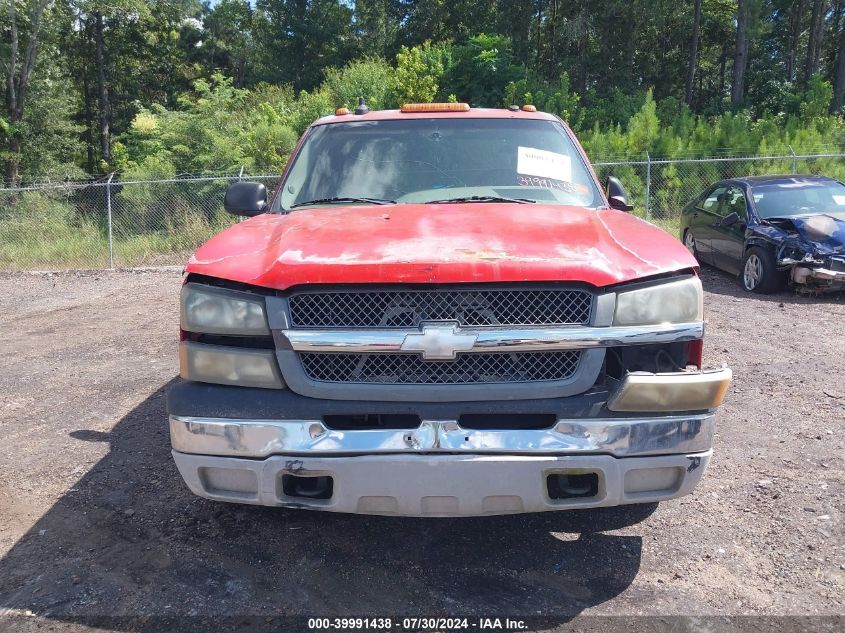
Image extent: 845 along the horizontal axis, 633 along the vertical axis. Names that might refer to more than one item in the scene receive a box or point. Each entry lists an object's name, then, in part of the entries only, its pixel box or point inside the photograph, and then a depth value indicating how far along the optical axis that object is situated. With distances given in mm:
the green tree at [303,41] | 42562
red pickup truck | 2689
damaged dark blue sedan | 9039
